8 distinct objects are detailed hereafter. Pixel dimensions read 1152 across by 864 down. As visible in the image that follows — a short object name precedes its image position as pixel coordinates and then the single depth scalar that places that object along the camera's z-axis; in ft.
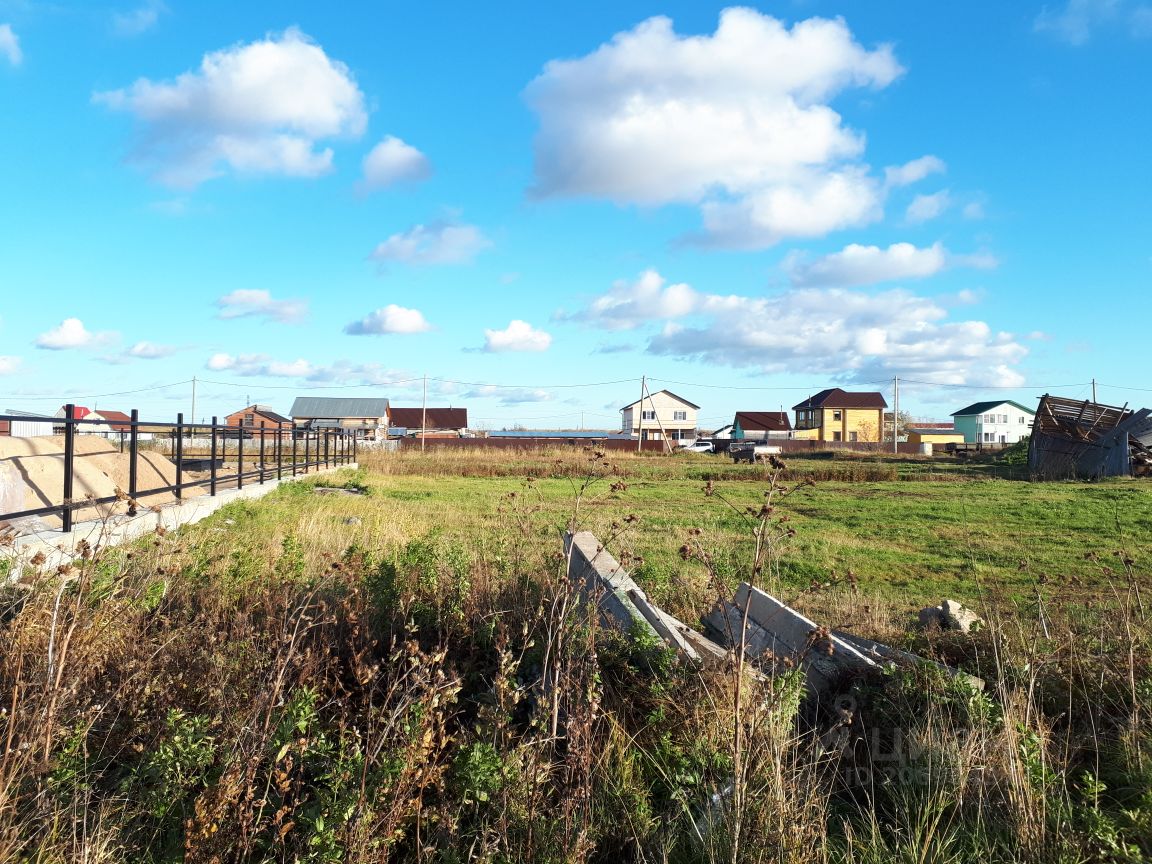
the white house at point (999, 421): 307.37
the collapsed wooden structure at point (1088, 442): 95.14
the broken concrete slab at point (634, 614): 14.28
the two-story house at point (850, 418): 281.54
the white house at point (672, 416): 318.24
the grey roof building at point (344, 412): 280.31
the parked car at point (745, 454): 137.65
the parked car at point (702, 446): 207.22
